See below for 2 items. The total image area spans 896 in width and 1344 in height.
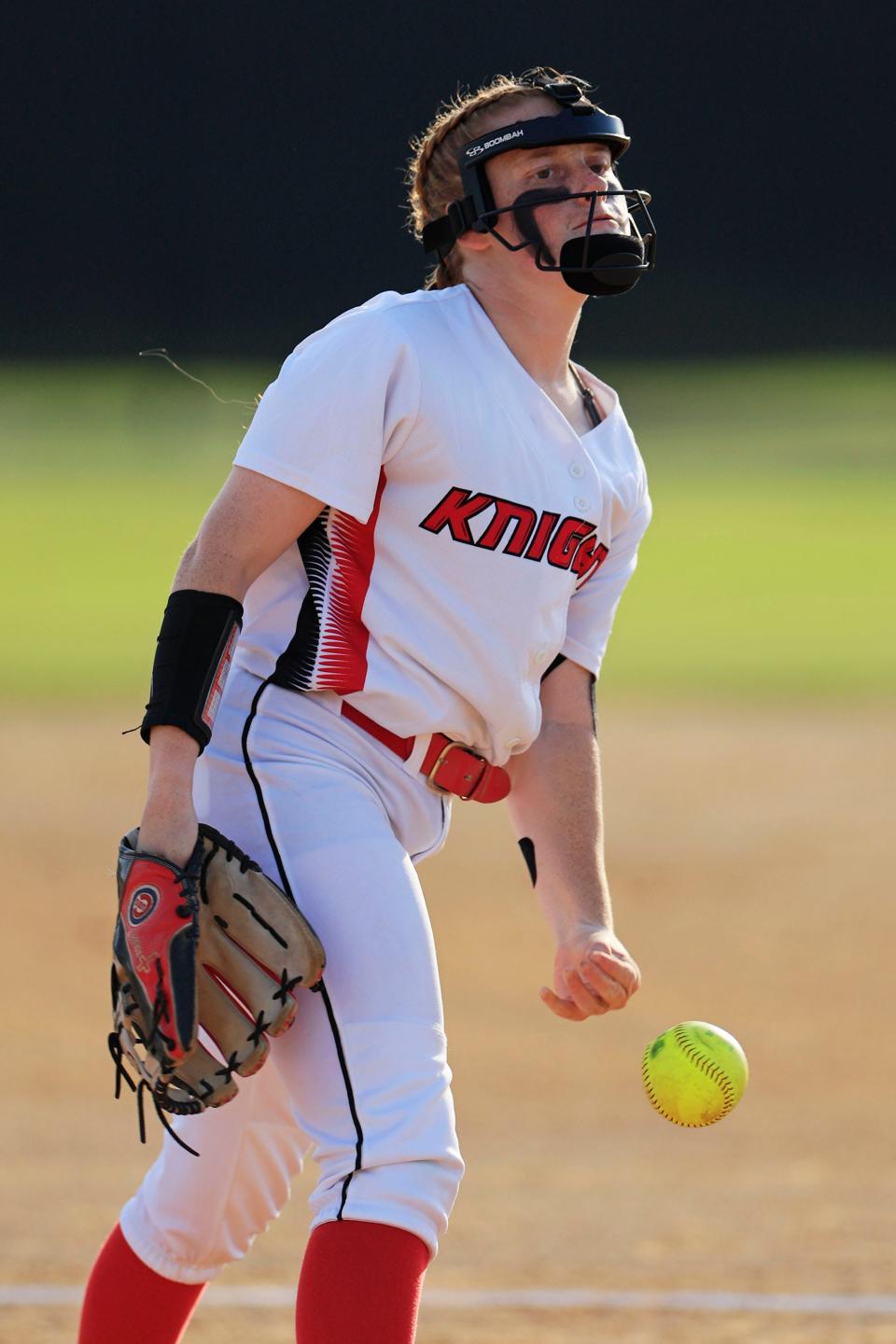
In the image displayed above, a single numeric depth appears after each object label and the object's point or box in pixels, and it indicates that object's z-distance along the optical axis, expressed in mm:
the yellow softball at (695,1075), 14376
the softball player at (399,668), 14084
